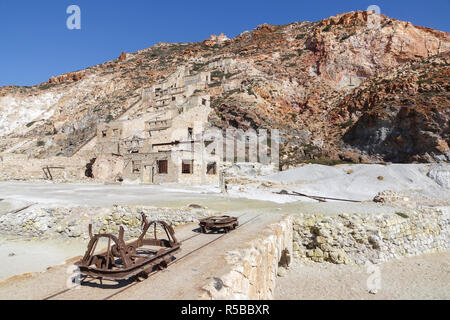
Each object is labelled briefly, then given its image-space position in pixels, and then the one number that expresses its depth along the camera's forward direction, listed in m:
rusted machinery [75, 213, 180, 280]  4.59
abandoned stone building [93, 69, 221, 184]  28.14
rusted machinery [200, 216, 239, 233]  8.81
